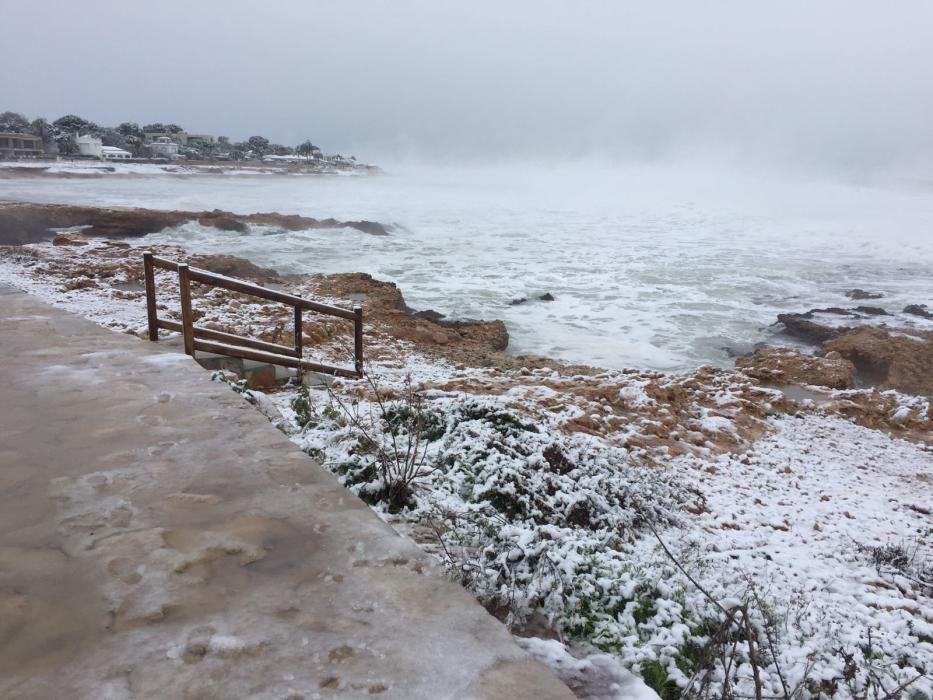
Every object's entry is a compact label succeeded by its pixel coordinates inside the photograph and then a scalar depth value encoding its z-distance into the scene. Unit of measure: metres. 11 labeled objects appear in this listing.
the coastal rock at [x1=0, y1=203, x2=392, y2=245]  21.45
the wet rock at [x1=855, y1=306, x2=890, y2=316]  16.41
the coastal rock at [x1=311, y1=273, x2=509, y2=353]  12.22
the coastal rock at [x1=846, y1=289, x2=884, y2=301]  19.14
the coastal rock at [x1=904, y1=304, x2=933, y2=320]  16.39
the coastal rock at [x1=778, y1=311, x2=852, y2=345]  14.15
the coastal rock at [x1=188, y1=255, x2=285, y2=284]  16.86
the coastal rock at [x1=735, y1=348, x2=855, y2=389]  10.51
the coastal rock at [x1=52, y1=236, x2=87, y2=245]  19.34
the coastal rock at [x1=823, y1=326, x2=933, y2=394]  11.05
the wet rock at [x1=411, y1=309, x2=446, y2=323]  14.40
